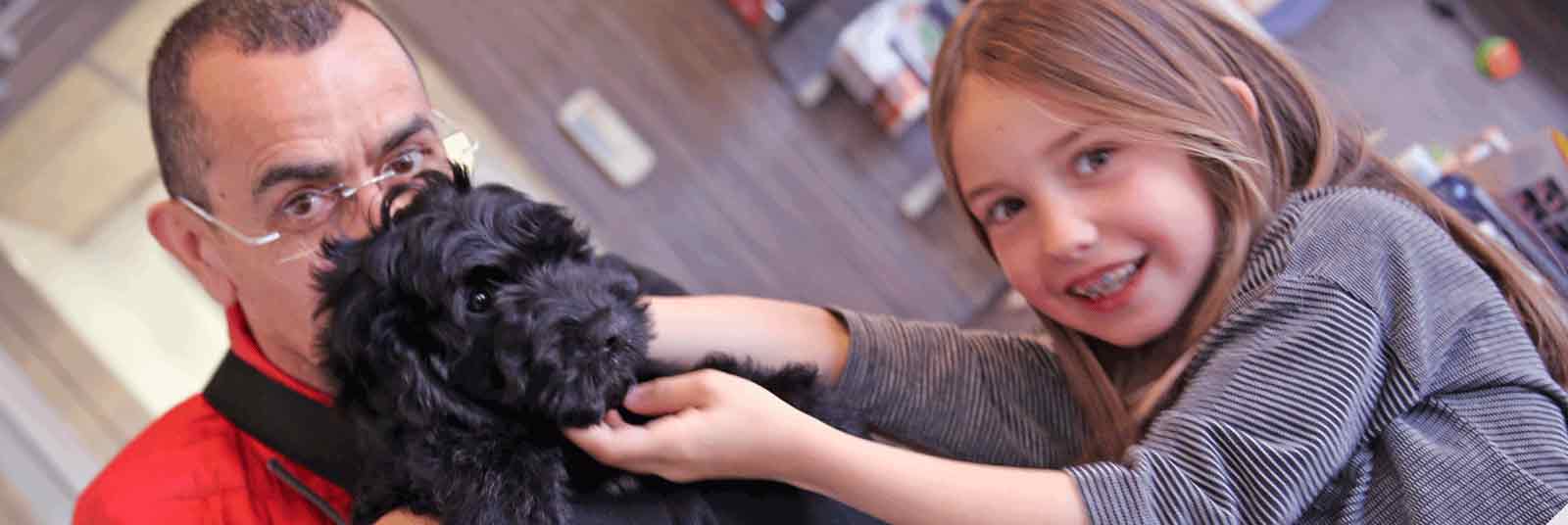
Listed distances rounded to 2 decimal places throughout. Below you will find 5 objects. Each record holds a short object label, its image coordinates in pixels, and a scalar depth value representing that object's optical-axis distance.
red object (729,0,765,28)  2.44
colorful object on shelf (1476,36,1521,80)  2.06
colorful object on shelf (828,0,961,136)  2.32
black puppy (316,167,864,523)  0.74
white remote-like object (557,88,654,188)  2.39
